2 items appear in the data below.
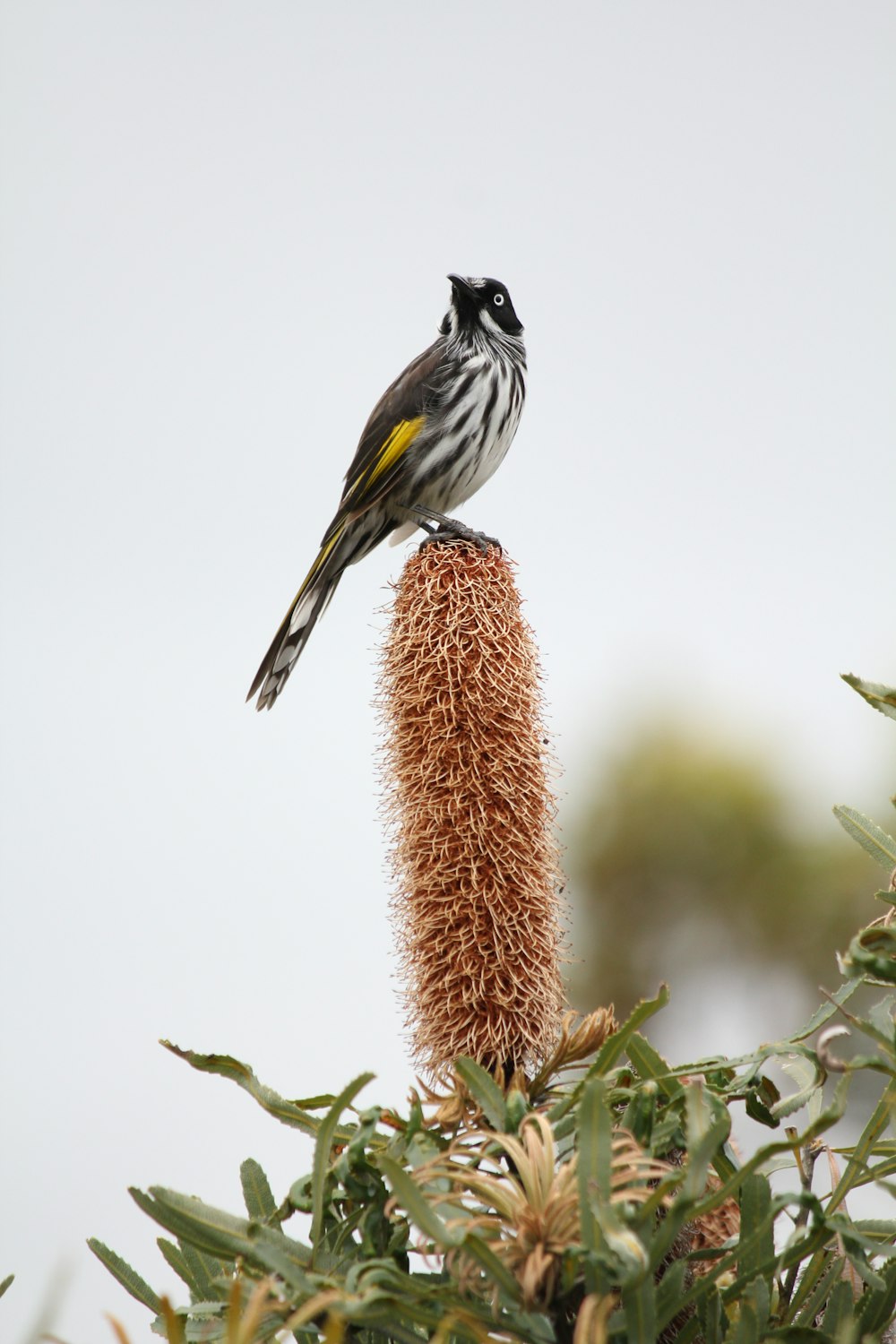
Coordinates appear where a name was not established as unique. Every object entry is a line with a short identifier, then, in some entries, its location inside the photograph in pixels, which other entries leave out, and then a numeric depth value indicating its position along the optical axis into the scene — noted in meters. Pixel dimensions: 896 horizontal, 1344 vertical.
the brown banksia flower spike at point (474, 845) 4.57
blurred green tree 27.41
